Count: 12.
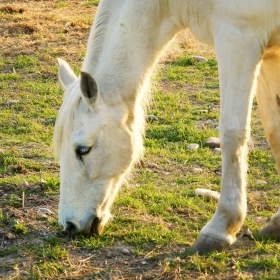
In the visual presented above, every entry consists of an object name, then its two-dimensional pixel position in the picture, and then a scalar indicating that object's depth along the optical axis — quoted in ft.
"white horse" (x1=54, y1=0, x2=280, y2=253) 28.76
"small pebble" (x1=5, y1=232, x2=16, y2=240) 31.17
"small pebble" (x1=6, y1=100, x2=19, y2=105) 51.56
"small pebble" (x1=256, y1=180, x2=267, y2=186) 38.65
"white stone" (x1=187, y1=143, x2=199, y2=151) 43.52
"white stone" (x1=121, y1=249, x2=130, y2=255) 29.86
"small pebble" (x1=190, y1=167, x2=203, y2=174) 40.32
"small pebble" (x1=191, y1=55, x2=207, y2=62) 61.31
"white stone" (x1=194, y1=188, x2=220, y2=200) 36.24
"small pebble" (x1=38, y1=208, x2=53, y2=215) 33.81
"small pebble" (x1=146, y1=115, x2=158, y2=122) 48.38
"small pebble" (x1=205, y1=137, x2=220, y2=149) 43.91
